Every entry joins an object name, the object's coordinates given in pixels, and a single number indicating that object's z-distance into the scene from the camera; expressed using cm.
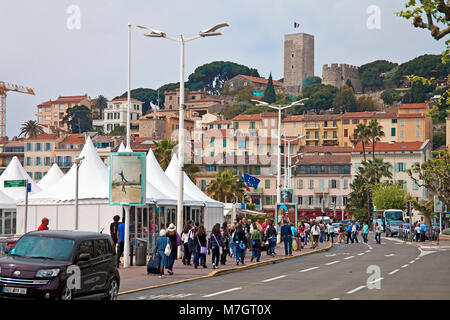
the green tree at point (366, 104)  18488
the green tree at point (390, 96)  19350
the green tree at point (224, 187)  8331
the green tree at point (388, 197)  10962
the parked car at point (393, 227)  8262
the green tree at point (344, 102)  18138
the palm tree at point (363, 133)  12000
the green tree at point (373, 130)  11931
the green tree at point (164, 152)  7319
